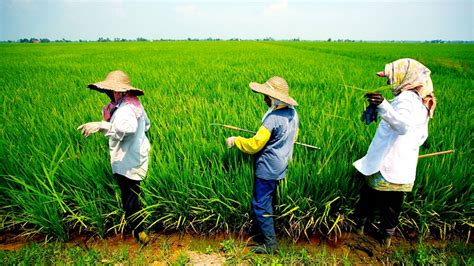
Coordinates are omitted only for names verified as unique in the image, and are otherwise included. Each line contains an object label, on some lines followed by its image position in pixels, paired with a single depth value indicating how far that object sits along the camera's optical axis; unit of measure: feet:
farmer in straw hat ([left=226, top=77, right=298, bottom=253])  5.33
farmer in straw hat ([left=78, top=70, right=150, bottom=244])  5.18
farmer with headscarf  4.95
